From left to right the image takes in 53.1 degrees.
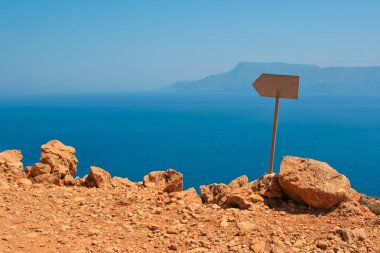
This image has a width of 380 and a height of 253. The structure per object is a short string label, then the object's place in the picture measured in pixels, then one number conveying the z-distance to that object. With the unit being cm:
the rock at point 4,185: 750
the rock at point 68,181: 837
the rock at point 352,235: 501
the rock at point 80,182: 845
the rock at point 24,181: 794
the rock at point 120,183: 838
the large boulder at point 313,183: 640
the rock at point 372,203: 641
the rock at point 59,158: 862
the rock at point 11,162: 848
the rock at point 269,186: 688
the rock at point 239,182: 805
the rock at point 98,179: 826
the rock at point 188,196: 718
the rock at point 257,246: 489
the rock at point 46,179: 816
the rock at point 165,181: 852
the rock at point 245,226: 546
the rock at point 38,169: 837
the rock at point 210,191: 783
